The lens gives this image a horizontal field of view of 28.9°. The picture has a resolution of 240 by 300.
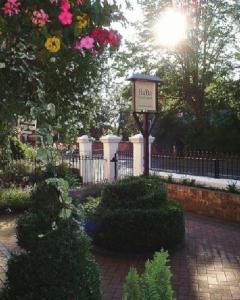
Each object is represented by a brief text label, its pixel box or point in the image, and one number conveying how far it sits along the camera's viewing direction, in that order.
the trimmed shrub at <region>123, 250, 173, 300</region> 2.27
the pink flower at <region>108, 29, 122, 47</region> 2.03
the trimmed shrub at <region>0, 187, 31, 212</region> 10.21
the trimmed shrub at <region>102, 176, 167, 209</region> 6.92
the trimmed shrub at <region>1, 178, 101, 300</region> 3.23
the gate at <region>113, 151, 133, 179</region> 13.84
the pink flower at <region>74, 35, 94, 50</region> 1.91
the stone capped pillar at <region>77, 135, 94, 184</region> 14.83
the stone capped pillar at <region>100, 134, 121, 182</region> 14.35
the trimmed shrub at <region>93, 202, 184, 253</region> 6.54
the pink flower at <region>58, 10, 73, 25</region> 1.79
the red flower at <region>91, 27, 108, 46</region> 1.98
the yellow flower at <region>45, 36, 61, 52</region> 1.82
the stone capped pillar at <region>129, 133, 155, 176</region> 13.14
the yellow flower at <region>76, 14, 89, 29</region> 1.89
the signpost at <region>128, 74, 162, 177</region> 9.11
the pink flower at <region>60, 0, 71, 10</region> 1.79
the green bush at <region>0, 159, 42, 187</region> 12.42
